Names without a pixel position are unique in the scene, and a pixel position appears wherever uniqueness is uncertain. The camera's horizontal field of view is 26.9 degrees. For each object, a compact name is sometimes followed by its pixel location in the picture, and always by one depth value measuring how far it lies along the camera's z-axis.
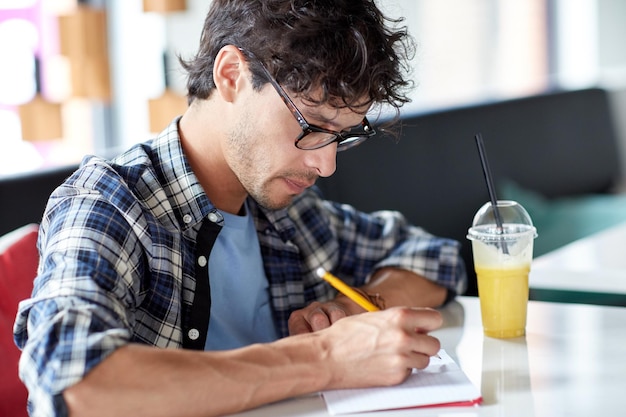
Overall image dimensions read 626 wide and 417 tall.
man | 1.46
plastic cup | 1.76
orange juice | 1.76
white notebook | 1.50
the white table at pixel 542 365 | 1.50
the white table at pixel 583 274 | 2.04
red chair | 1.84
